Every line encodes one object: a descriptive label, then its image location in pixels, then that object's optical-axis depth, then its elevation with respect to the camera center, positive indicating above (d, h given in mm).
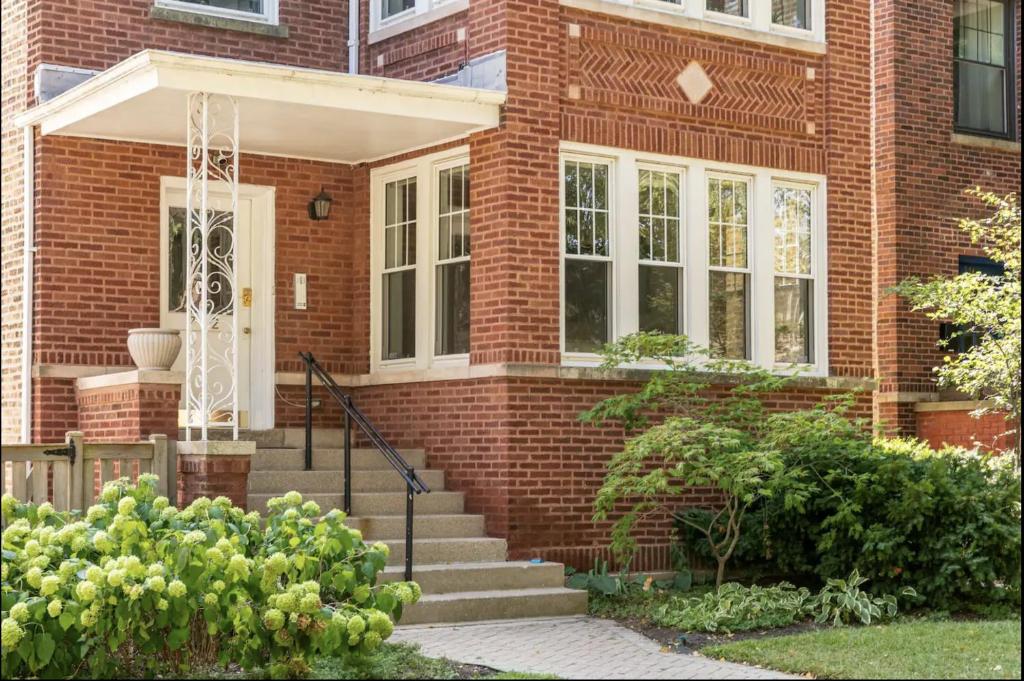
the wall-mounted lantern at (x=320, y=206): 14289 +1721
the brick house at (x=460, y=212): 12852 +1624
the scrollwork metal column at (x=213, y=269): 11719 +1019
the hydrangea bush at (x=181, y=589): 8078 -1200
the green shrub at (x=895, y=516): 11609 -1112
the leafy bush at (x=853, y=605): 11281 -1754
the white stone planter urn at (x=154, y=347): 12352 +288
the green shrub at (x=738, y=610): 11125 -1793
